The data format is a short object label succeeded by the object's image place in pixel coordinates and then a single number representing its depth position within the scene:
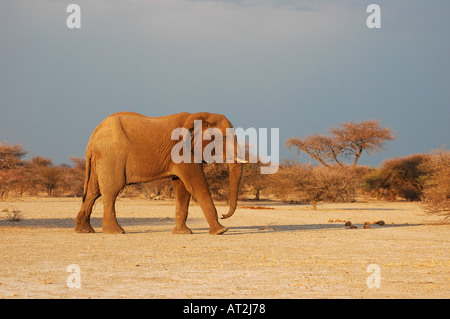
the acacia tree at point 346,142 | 55.94
